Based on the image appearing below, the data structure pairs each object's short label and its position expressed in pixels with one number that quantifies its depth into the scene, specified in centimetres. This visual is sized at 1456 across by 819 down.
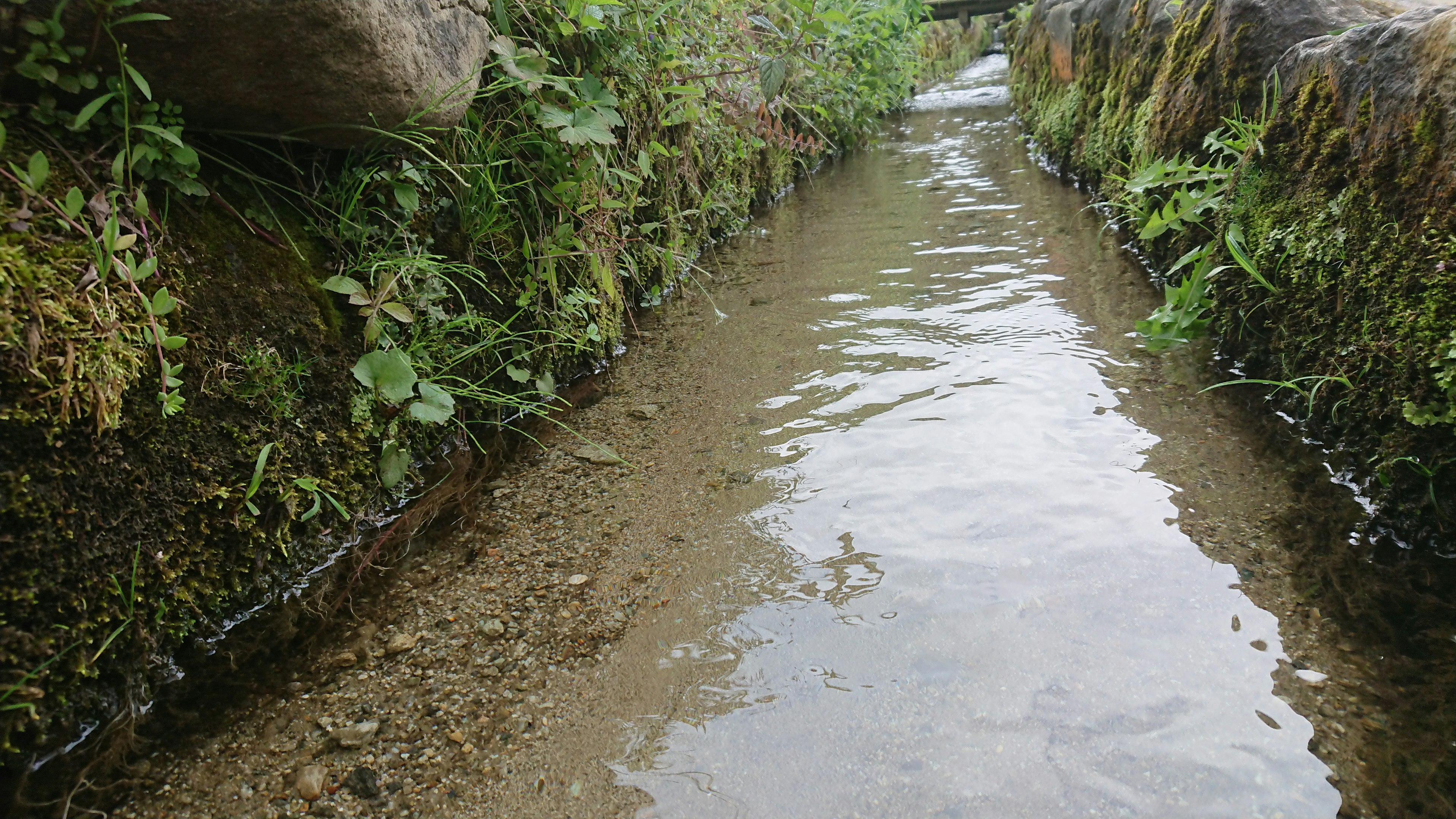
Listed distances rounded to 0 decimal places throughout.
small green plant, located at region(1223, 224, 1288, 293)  79
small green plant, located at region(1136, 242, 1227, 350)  88
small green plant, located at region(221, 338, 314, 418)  61
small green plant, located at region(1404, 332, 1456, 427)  57
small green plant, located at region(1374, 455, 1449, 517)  59
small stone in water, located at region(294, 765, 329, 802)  50
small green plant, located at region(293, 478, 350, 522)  63
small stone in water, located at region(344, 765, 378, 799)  50
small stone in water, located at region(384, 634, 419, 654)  60
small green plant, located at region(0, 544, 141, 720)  48
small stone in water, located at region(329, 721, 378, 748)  53
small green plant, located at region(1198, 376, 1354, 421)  69
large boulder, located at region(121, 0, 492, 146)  55
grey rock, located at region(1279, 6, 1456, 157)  63
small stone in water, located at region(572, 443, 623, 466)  81
